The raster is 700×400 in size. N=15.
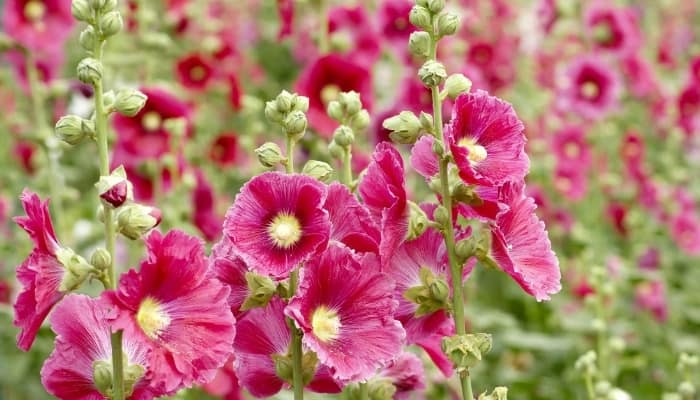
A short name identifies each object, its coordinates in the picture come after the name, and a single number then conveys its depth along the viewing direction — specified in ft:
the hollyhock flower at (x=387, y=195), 5.67
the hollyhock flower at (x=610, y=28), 15.75
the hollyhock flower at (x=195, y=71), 12.37
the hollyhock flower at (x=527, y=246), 5.77
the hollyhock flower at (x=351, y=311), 5.60
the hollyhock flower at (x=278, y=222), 5.58
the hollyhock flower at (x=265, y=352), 5.78
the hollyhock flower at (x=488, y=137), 5.65
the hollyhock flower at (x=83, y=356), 5.65
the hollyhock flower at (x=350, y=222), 5.64
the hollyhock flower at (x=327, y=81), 9.84
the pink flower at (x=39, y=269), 5.55
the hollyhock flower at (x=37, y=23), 10.65
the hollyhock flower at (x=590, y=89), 15.79
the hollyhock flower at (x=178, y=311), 5.46
